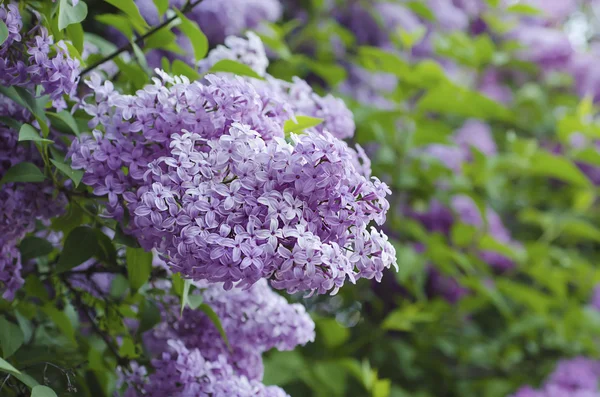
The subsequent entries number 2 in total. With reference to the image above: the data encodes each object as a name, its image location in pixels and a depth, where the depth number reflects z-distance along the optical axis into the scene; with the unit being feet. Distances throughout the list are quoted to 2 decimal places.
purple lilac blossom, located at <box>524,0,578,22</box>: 10.28
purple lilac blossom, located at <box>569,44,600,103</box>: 5.78
